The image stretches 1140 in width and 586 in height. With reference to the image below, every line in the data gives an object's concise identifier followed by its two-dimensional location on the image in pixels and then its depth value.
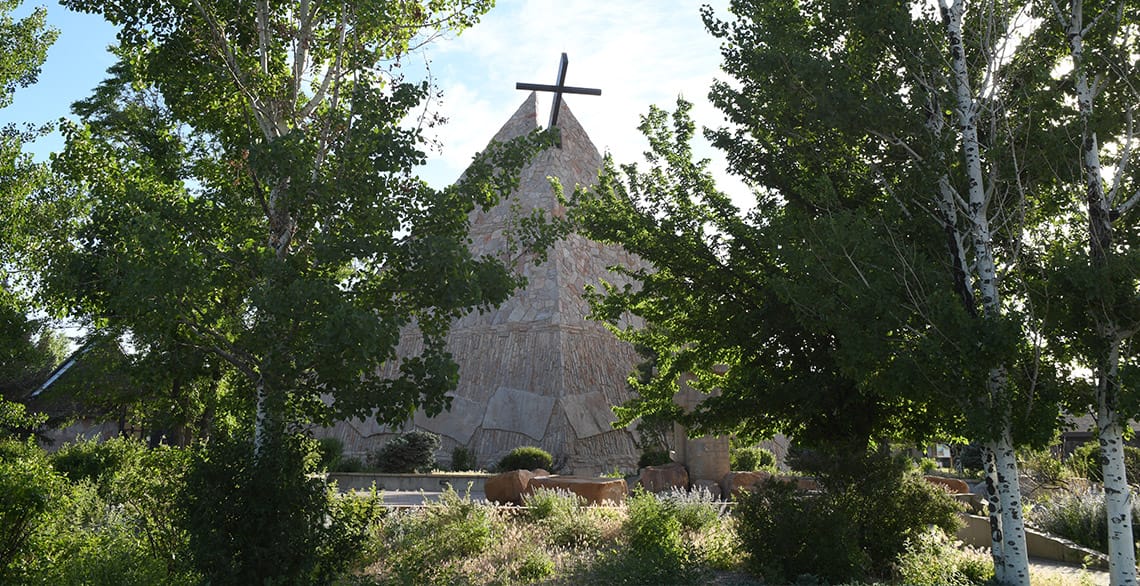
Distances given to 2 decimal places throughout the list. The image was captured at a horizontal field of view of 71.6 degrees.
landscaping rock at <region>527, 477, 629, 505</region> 14.55
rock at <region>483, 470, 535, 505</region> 15.80
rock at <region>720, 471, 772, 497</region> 19.52
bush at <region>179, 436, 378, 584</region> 6.71
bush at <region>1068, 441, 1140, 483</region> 18.95
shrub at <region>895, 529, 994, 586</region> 8.54
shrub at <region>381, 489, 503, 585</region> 8.41
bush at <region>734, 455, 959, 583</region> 8.97
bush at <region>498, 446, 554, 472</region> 25.94
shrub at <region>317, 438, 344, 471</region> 24.02
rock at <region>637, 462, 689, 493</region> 20.33
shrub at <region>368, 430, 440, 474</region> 25.91
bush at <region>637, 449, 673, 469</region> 26.05
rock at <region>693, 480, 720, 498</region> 19.66
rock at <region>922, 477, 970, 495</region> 18.59
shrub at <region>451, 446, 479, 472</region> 28.80
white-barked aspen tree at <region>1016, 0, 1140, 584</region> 7.68
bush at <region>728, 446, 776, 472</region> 27.08
